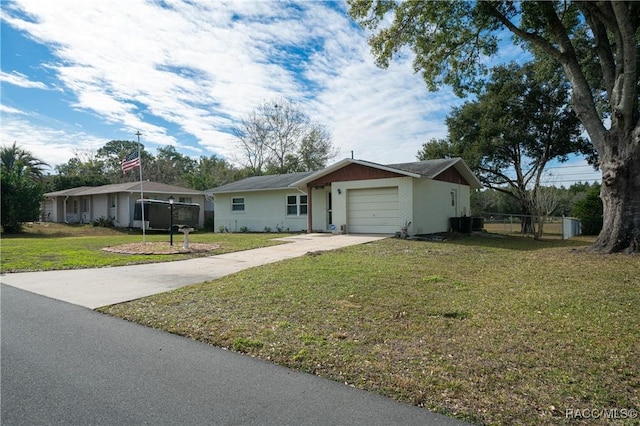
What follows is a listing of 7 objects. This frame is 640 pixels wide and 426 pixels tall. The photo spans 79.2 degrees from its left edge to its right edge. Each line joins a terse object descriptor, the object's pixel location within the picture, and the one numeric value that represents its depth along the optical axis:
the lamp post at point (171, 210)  13.44
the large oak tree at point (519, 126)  23.86
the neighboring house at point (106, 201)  27.36
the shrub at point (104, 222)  27.29
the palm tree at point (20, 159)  36.84
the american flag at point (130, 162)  15.14
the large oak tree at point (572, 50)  10.16
